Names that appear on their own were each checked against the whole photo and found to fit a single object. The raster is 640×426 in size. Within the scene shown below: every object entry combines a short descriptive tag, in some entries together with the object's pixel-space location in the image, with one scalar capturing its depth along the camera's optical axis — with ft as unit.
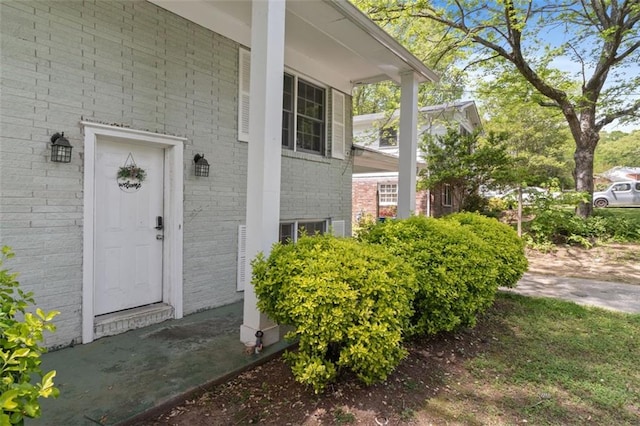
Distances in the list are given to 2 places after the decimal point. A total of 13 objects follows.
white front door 12.89
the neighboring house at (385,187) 52.75
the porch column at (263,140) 11.51
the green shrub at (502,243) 16.26
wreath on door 13.44
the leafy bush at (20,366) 3.94
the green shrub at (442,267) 11.89
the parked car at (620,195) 70.79
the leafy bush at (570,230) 36.40
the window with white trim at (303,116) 20.26
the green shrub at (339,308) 8.55
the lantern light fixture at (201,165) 15.26
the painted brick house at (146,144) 10.92
